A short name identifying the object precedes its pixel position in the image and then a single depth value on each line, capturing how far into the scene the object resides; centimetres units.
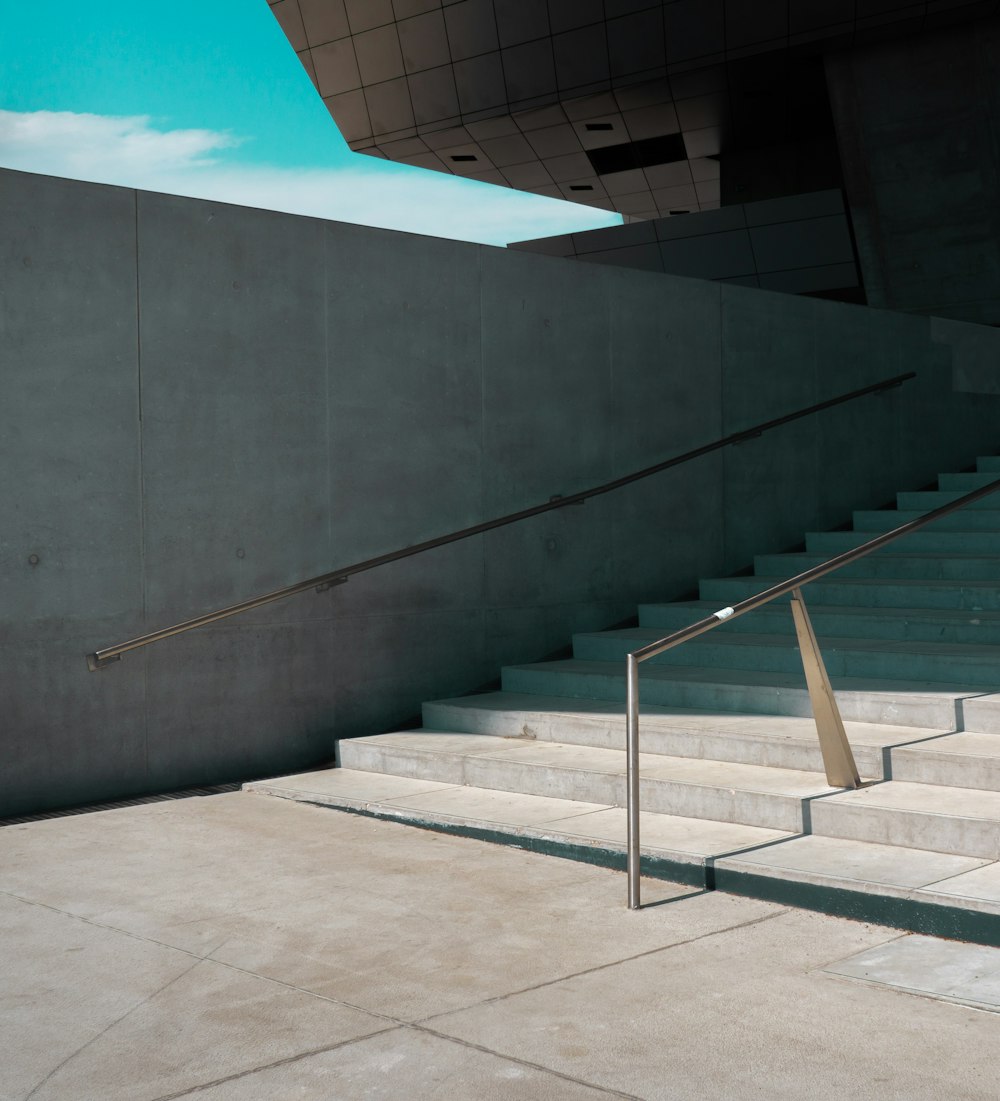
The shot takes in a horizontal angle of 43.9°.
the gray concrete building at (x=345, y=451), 678
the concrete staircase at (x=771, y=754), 495
